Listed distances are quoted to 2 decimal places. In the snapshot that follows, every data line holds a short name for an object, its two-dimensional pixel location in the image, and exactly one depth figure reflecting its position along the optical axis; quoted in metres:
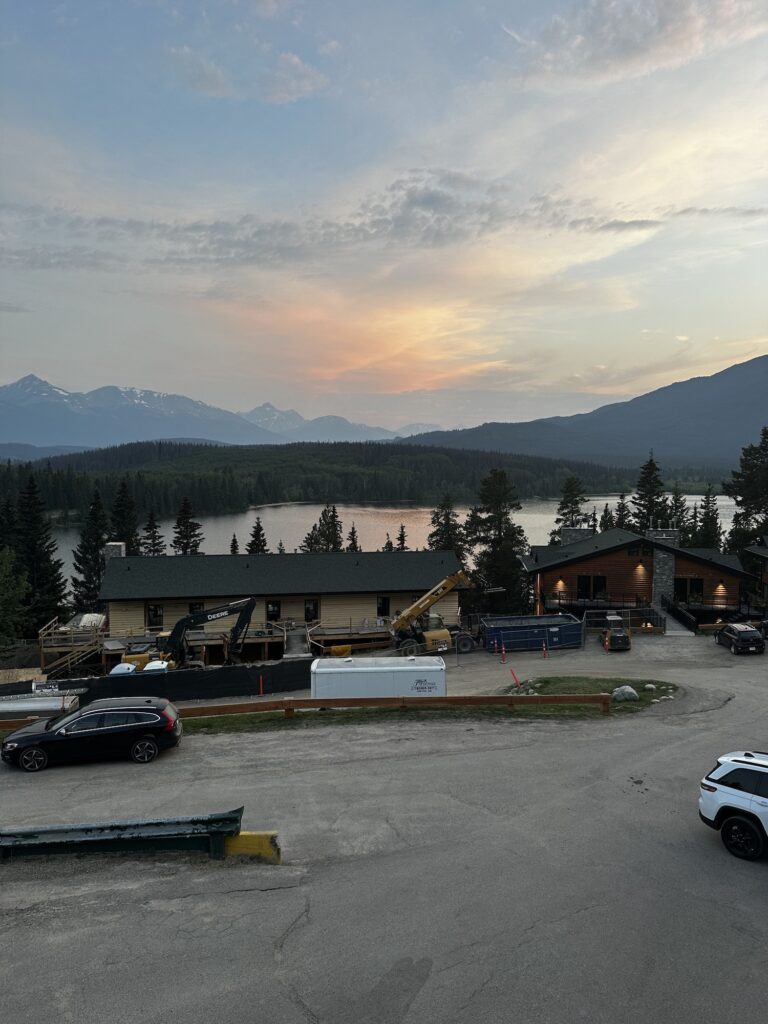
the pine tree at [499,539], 57.91
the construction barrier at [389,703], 22.31
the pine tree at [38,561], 59.34
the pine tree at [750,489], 63.91
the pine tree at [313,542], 75.30
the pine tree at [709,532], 68.25
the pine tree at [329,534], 74.19
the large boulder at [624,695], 23.23
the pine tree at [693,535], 69.51
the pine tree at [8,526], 65.19
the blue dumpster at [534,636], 36.41
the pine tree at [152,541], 76.12
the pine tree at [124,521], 71.31
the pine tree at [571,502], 75.44
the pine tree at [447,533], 67.31
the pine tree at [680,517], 72.79
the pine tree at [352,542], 80.19
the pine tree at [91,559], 68.25
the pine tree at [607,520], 85.94
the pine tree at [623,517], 82.56
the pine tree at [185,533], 77.12
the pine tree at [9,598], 44.40
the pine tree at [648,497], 72.56
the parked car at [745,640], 32.97
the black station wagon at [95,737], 17.14
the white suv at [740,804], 11.88
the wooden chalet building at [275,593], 40.22
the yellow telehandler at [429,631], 37.12
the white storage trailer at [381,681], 23.06
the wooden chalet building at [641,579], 43.56
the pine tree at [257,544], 74.06
